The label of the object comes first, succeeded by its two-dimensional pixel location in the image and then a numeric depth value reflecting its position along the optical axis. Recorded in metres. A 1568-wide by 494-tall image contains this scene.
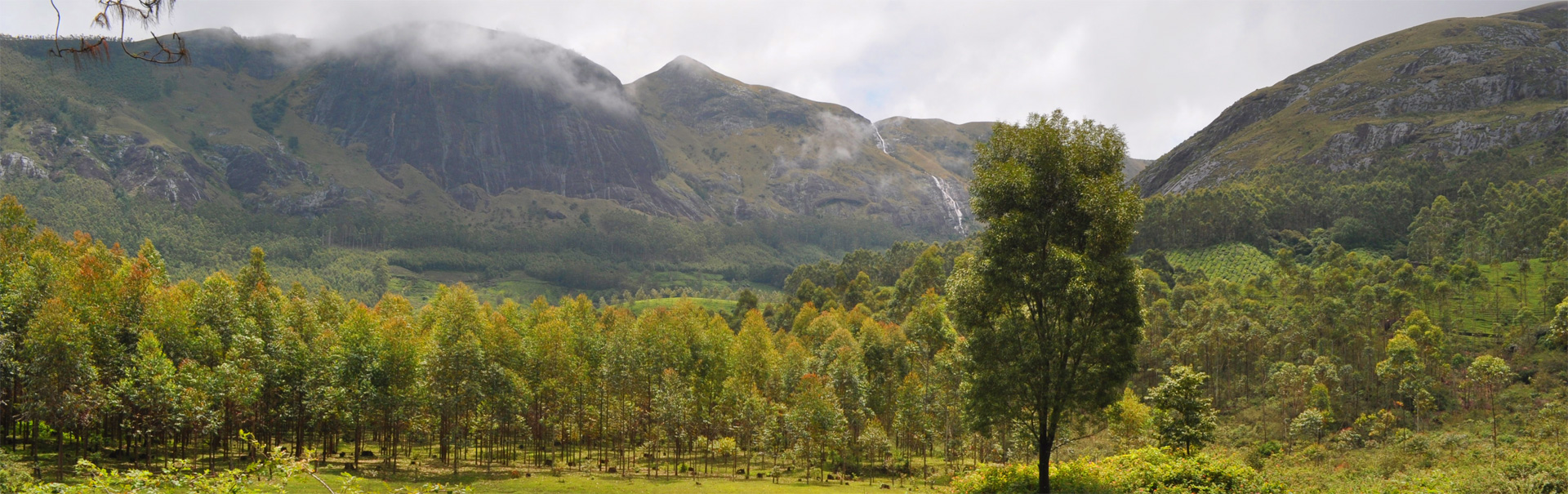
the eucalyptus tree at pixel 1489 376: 55.69
